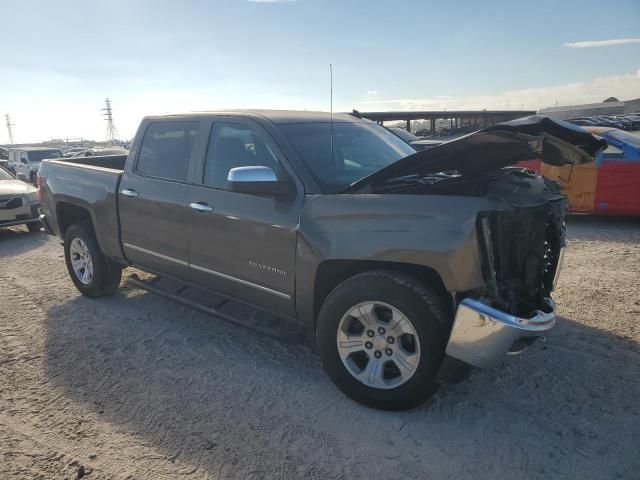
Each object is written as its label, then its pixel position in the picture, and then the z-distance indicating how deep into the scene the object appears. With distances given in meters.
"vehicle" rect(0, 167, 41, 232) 8.83
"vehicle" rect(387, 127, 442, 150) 10.16
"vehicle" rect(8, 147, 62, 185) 20.08
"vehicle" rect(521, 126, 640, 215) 7.73
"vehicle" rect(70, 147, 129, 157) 18.51
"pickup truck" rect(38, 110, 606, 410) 2.77
